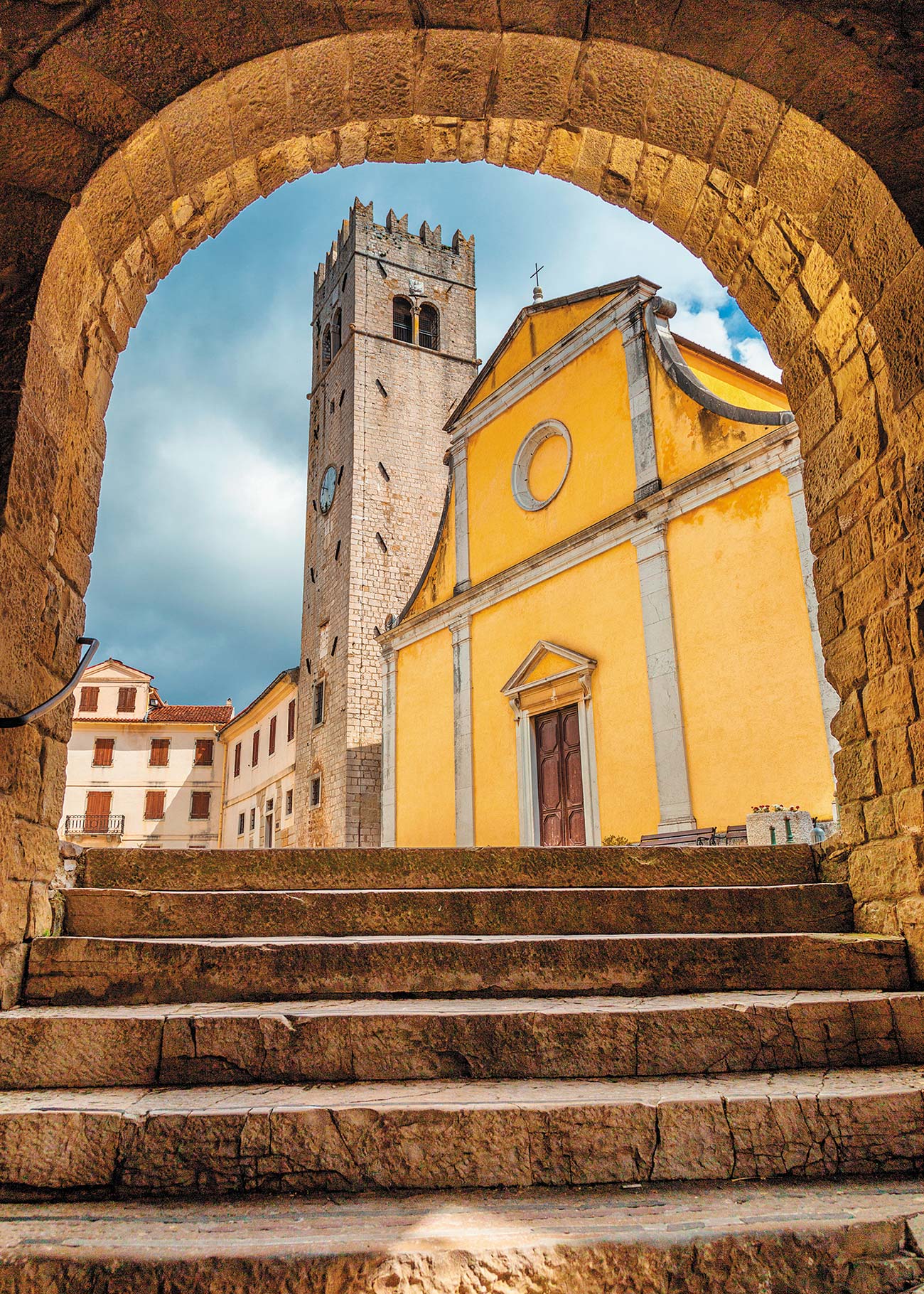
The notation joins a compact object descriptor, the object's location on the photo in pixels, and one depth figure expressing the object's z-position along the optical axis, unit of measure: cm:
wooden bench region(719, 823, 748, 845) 805
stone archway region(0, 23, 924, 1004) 264
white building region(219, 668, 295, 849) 2400
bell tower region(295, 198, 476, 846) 1914
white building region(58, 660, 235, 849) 3177
